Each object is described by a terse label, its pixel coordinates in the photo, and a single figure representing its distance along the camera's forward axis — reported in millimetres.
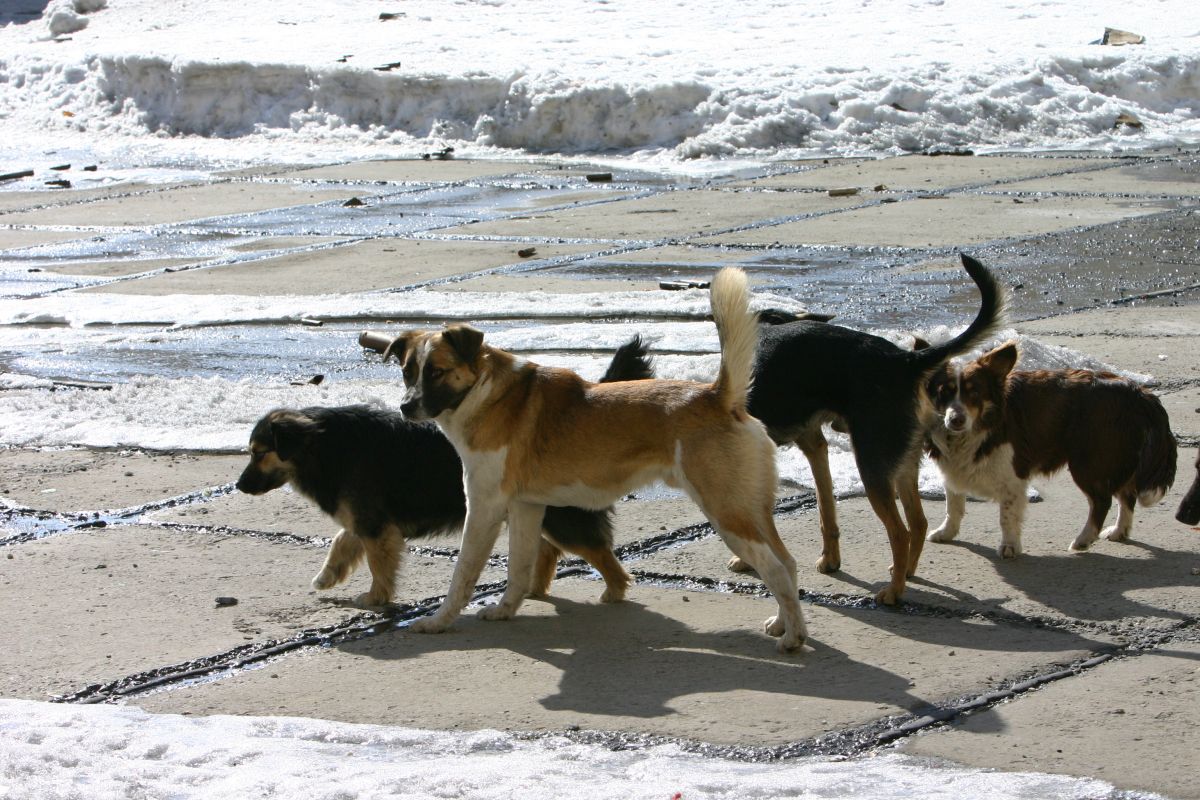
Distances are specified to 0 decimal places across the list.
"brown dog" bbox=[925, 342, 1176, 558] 13297
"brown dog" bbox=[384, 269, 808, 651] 11281
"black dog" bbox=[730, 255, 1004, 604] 12508
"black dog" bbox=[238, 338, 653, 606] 12891
